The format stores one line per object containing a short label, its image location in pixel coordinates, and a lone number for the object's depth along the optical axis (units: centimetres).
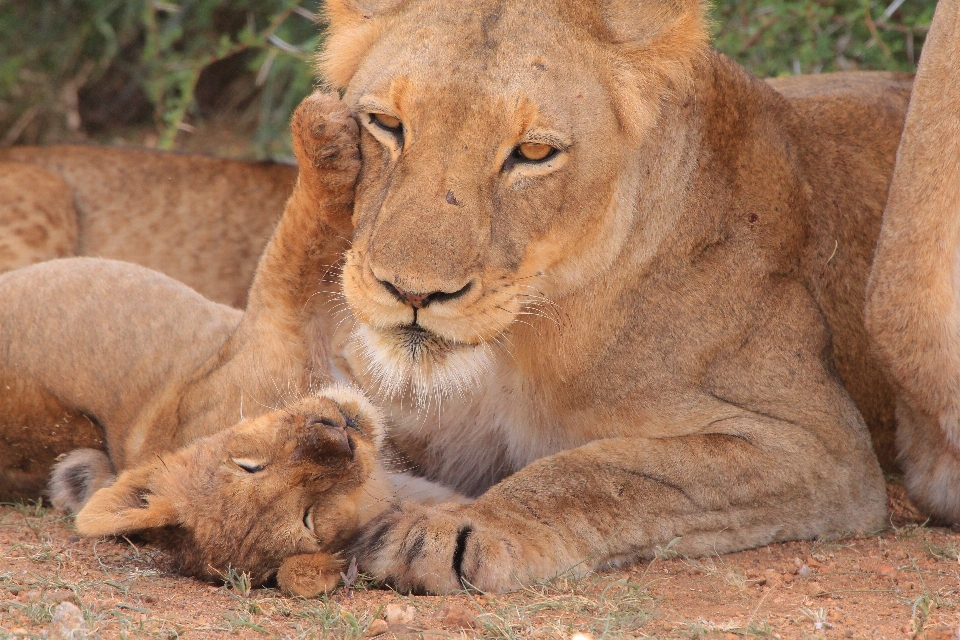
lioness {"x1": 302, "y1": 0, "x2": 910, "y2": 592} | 554
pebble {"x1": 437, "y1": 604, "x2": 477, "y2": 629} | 498
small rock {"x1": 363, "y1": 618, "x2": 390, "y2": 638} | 488
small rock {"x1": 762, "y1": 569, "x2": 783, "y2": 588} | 564
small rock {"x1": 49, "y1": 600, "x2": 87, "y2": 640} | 466
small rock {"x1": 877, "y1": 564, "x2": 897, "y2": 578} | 578
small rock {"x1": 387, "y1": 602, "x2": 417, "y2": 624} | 499
